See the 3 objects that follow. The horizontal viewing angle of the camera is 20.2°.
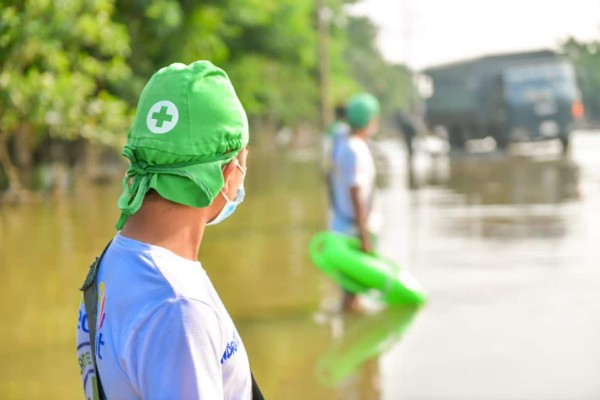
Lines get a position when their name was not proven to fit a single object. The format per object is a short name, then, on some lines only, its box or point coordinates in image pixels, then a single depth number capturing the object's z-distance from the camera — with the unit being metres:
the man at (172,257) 2.83
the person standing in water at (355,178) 12.55
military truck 47.77
